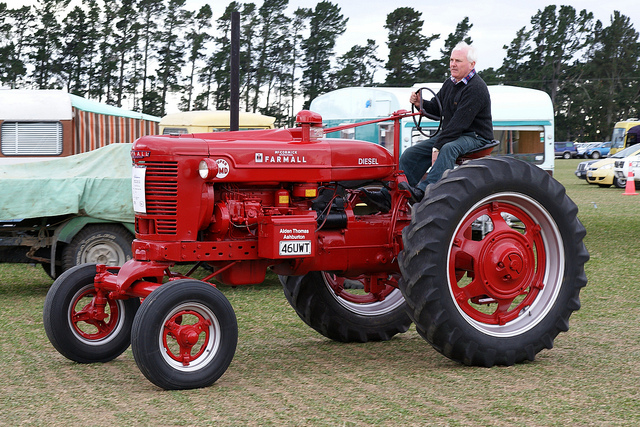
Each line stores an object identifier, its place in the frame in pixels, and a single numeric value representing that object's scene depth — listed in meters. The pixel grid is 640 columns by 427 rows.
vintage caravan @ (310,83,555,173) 16.22
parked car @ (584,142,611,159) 59.91
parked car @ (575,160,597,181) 31.70
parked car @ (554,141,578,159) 63.78
